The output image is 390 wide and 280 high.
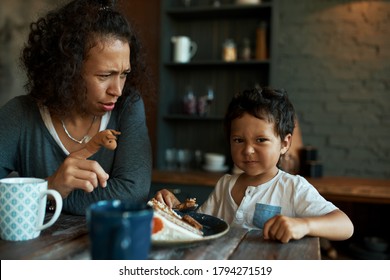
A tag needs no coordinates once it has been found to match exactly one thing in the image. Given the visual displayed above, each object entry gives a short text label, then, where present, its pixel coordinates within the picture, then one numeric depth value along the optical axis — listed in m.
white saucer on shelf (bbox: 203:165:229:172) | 3.27
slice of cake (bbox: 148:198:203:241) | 0.86
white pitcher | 3.37
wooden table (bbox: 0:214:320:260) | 0.84
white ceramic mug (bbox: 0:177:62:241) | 0.90
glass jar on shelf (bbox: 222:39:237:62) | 3.31
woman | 1.46
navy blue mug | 0.61
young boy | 1.24
